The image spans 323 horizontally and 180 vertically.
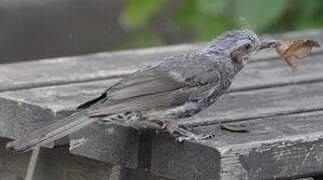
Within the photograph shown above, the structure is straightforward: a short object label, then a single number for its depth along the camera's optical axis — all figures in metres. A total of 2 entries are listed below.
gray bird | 7.13
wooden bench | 6.73
